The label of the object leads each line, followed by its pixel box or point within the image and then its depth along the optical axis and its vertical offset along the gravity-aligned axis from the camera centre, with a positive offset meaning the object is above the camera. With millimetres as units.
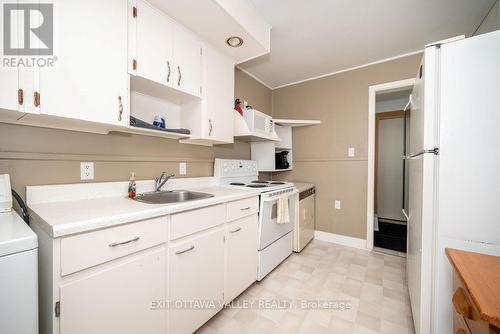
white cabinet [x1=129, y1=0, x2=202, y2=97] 1261 +807
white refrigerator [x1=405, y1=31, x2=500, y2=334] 910 +21
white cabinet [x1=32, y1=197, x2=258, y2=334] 773 -541
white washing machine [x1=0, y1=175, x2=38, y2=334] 604 -372
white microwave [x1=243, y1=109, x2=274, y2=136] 2258 +515
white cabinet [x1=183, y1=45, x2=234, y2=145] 1743 +561
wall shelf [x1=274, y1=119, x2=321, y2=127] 2786 +617
